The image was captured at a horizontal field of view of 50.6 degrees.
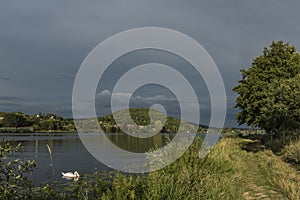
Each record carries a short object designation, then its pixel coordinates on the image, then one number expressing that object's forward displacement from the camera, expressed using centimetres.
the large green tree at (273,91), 2173
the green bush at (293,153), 1463
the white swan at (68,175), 1975
